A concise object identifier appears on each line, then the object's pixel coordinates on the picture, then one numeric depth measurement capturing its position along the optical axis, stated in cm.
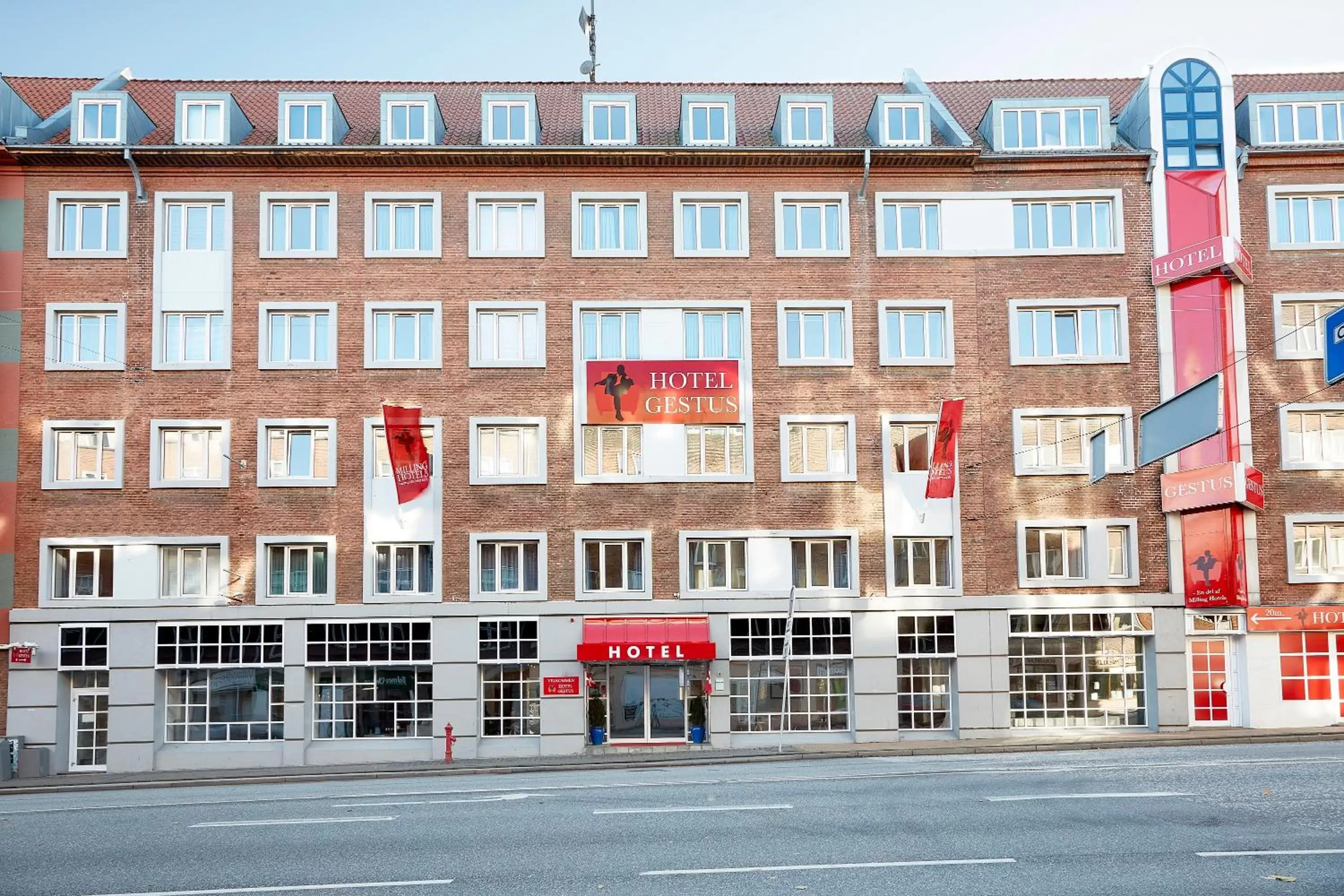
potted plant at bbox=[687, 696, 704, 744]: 3316
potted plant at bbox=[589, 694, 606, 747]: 3300
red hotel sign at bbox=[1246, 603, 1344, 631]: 3297
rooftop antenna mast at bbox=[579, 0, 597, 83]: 4506
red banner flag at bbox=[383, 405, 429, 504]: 3064
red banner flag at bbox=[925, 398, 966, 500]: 3155
